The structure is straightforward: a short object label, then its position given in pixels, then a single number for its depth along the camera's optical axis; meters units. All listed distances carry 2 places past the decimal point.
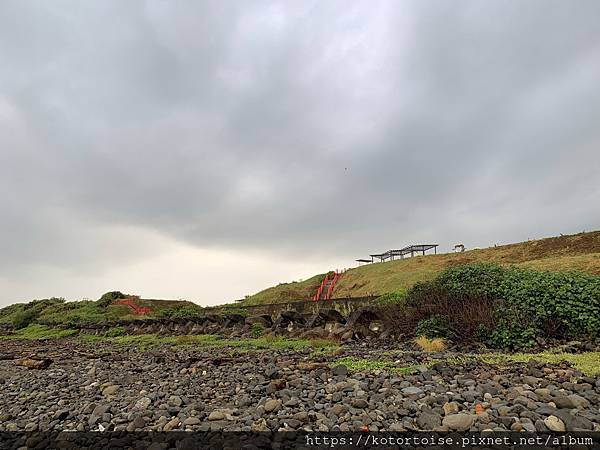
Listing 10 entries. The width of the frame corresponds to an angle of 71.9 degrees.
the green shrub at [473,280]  9.73
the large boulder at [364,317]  11.54
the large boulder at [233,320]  15.60
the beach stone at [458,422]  3.47
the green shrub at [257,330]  13.12
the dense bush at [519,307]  8.37
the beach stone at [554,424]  3.29
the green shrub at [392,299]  11.82
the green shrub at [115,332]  18.25
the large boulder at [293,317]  13.53
